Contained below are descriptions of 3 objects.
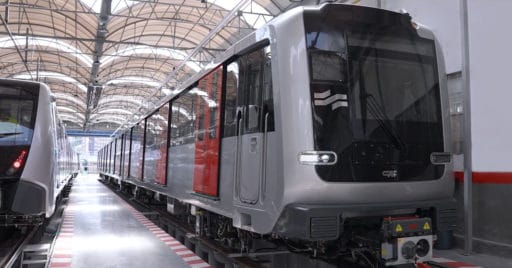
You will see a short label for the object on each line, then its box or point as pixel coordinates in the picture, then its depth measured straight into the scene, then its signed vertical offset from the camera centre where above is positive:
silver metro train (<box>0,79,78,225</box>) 6.18 +0.17
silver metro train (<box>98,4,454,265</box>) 4.28 +0.32
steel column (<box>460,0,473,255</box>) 6.76 +0.79
